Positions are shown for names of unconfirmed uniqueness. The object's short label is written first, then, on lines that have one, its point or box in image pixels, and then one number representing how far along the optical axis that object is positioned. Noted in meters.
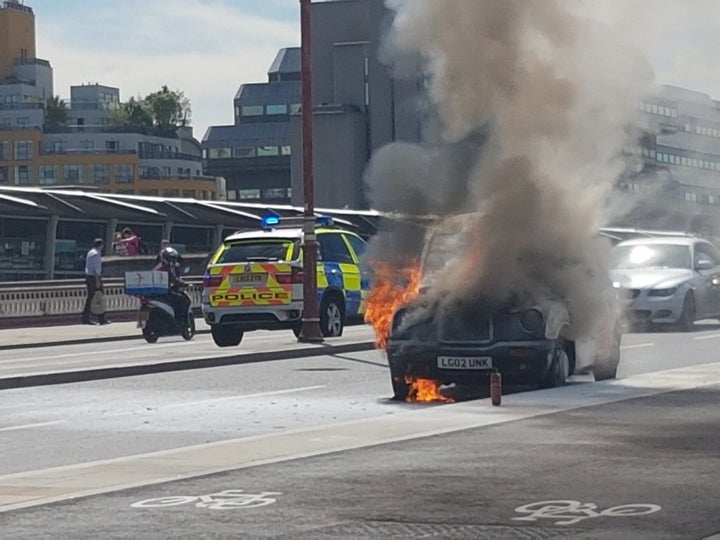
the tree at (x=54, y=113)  145.00
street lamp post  26.34
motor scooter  28.97
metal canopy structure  41.19
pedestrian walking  34.41
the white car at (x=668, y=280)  28.72
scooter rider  29.00
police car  27.22
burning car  17.03
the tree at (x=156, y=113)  151.12
